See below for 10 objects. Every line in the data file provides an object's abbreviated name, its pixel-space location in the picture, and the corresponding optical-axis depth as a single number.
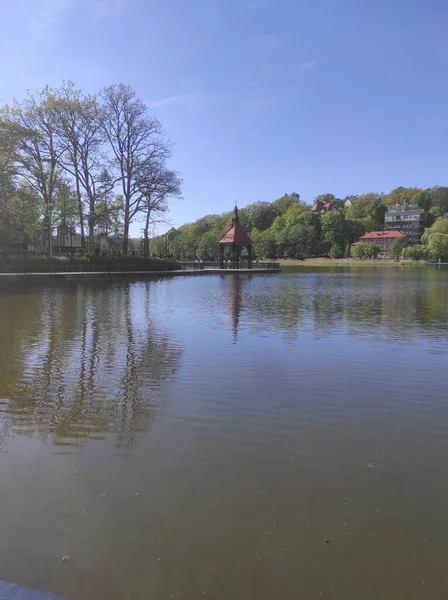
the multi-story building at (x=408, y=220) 122.69
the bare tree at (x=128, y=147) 45.47
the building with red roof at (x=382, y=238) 116.57
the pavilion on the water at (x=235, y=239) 52.28
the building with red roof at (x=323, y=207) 140.25
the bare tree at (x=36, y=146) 37.75
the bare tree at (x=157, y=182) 47.25
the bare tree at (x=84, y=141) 40.41
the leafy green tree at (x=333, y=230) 110.25
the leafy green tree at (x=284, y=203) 148.38
